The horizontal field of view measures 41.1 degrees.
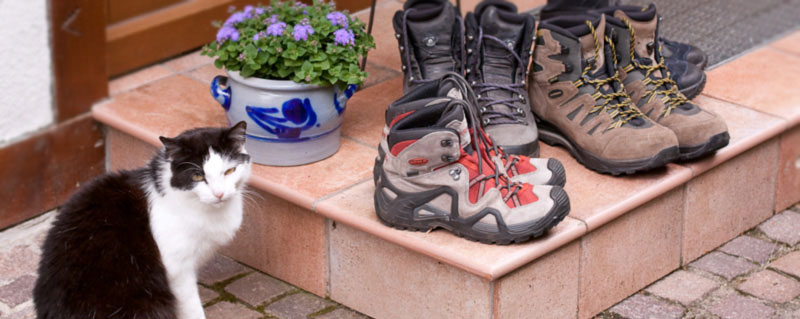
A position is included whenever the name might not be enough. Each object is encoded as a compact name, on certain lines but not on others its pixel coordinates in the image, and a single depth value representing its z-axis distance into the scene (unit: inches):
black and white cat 99.7
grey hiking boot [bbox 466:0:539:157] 120.2
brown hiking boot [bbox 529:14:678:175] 117.0
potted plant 115.5
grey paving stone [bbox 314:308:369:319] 117.0
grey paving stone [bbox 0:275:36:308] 118.4
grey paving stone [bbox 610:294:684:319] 117.0
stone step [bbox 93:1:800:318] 107.6
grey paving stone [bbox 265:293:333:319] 117.2
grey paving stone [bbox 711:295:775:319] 116.6
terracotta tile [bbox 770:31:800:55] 159.0
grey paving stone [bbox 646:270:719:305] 120.6
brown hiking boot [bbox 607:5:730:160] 119.7
